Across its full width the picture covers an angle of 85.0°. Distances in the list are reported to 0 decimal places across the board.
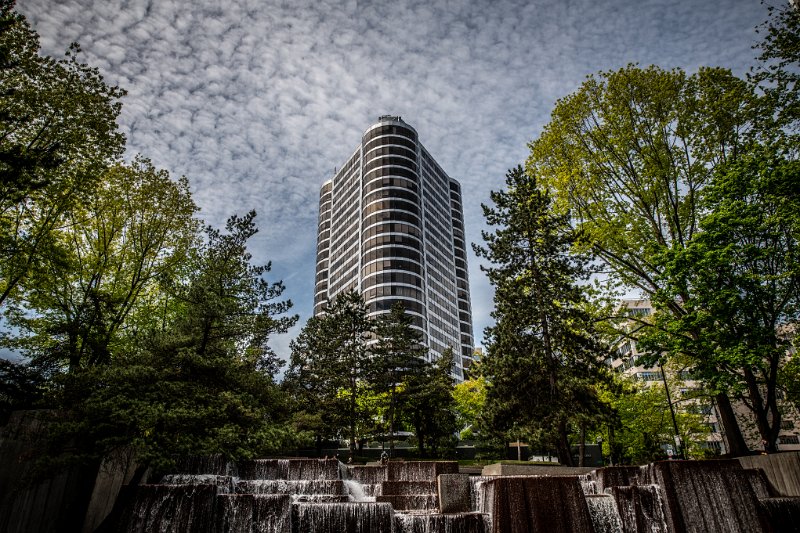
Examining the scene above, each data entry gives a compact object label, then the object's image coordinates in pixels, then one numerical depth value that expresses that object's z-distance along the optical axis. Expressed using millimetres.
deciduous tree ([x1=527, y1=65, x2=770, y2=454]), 19141
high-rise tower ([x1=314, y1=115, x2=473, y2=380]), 82250
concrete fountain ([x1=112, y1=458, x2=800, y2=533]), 10734
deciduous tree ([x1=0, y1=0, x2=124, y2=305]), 13773
